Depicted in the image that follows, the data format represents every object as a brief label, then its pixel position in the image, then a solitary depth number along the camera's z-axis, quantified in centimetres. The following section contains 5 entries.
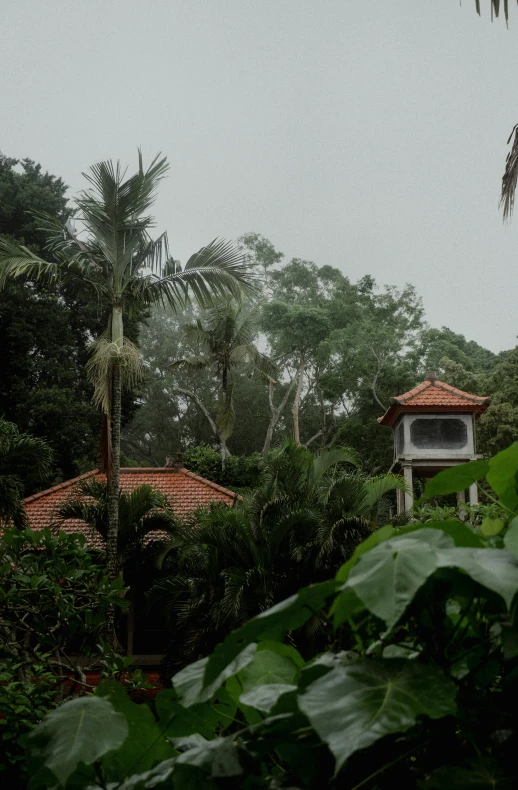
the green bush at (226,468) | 2102
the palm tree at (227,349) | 2433
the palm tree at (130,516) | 1331
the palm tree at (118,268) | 1353
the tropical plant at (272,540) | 1069
